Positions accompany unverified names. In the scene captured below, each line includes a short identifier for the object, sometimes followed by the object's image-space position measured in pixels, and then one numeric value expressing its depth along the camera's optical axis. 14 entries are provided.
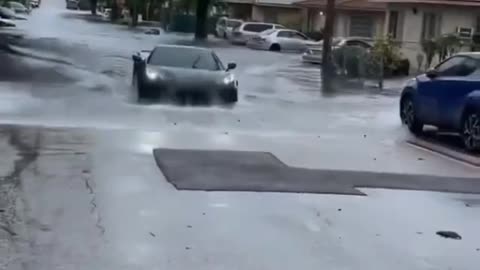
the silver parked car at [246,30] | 64.19
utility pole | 41.50
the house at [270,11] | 75.31
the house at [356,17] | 60.33
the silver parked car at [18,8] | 94.97
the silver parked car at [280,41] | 59.78
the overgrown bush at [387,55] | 40.25
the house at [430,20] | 44.19
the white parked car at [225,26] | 69.38
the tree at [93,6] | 104.06
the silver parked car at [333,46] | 46.55
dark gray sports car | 23.64
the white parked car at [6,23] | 67.62
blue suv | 17.03
